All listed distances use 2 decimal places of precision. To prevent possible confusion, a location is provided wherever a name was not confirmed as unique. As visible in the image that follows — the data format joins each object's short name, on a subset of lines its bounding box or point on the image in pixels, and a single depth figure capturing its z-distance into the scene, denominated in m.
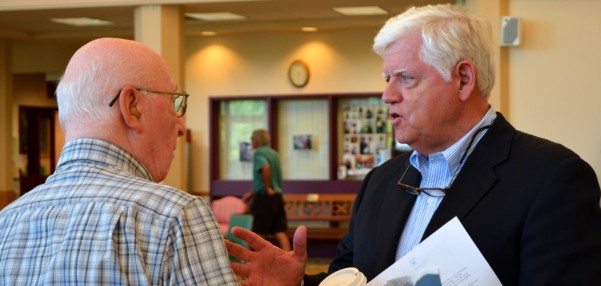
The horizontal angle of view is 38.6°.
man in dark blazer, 2.00
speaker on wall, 7.10
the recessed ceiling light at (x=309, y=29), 12.36
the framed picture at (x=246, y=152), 13.77
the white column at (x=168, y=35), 7.95
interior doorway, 16.64
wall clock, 13.09
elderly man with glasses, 1.61
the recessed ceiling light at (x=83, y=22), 10.75
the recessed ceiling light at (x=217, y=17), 11.44
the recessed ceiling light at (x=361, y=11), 10.84
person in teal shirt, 10.91
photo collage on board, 13.19
